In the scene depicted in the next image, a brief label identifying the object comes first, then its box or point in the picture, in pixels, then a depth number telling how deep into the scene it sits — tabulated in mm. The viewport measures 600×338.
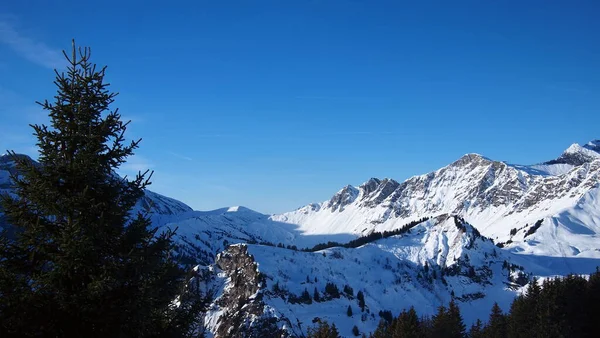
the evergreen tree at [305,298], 147875
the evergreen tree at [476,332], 63822
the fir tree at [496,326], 59800
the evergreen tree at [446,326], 61094
